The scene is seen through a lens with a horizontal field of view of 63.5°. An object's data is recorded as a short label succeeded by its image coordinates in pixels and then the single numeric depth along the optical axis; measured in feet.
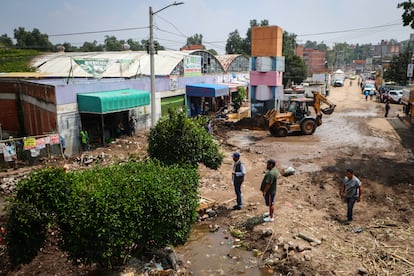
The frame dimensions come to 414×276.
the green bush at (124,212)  17.88
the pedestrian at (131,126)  64.39
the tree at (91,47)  237.25
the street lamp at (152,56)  55.77
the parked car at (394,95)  122.11
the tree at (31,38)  195.00
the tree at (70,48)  210.51
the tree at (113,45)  276.33
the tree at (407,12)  46.09
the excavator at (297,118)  67.62
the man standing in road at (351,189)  27.40
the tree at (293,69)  161.89
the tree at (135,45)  291.71
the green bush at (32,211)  17.13
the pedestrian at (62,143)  50.62
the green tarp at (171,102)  77.56
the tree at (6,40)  194.64
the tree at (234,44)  243.93
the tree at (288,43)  178.25
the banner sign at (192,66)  87.76
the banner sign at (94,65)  60.44
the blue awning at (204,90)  82.48
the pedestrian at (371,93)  149.34
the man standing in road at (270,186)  27.40
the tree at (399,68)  145.28
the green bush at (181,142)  31.71
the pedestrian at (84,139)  53.11
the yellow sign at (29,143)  45.43
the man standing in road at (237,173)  30.30
